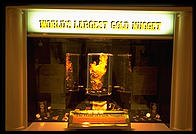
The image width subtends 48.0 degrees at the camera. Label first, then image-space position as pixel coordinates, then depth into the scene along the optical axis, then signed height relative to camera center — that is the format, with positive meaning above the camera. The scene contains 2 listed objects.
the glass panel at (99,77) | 2.67 -0.17
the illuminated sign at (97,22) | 2.43 +0.46
